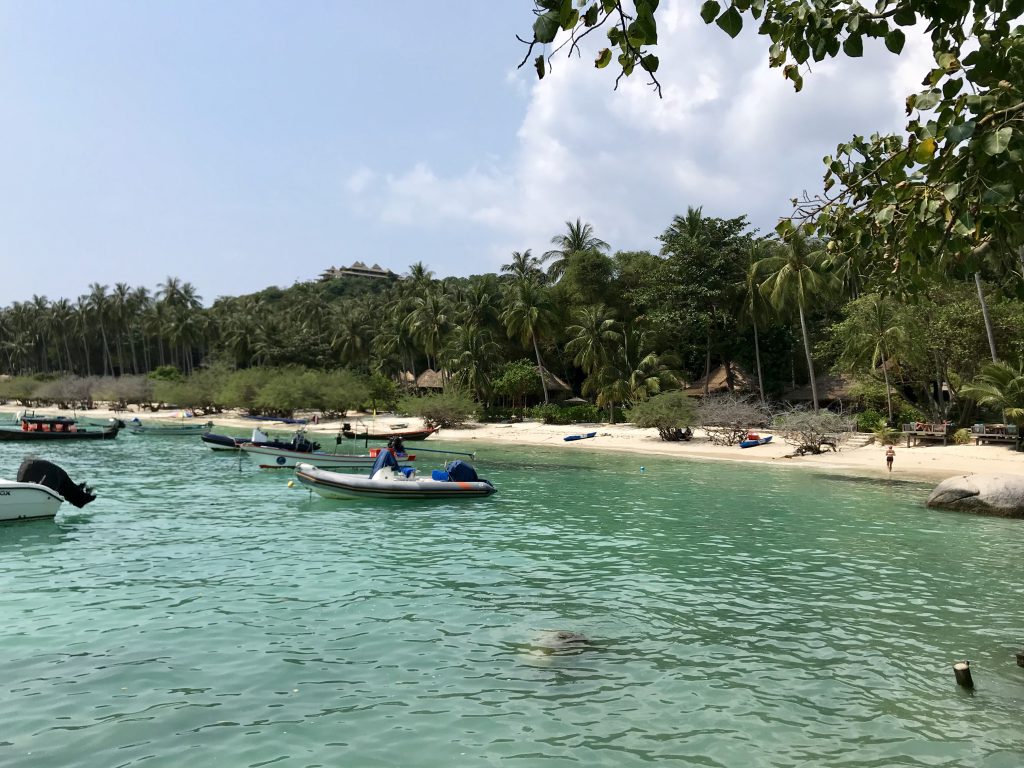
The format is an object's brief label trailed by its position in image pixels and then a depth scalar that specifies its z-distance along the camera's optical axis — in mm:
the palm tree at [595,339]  53000
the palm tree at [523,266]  65812
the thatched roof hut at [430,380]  71531
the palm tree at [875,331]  38469
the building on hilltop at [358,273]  177625
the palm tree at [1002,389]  31172
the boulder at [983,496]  20547
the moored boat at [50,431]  48188
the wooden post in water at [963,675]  8367
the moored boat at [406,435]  44216
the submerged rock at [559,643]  9672
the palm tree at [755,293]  49688
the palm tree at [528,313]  56938
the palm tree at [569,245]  64750
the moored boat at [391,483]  22656
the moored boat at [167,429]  56750
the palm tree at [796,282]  43844
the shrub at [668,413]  43469
